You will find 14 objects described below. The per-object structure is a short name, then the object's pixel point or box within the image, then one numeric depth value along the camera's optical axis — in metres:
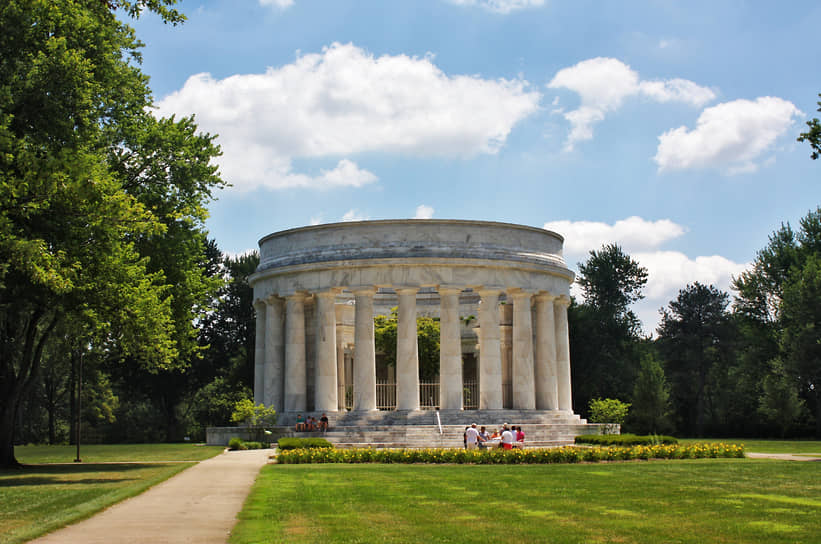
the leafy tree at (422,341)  74.00
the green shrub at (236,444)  52.62
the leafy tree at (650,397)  90.69
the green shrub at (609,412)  63.22
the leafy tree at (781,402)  79.25
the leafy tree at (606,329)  100.94
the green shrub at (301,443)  46.03
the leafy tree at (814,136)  32.62
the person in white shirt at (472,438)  45.81
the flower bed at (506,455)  39.59
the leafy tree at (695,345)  112.19
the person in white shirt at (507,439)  44.19
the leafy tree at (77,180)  32.56
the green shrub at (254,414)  58.50
